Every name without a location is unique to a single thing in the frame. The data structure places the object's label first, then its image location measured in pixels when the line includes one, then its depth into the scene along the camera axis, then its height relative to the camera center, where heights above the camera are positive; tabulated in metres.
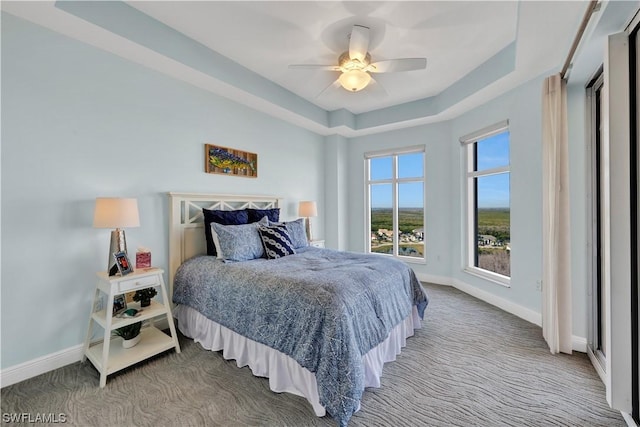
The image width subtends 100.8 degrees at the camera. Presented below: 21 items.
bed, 1.55 -0.71
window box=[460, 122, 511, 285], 3.39 +0.18
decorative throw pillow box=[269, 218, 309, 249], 3.21 -0.21
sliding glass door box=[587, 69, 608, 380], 2.15 -0.05
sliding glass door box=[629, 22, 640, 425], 1.51 -0.01
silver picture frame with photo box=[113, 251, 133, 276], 2.05 -0.36
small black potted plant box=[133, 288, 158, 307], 2.24 -0.67
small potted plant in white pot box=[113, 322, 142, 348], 2.13 -0.95
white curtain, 2.24 -0.02
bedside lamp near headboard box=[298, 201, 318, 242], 4.17 +0.11
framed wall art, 3.13 +0.70
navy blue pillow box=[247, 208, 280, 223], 3.22 +0.03
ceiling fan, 2.28 +1.39
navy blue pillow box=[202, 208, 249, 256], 2.82 -0.03
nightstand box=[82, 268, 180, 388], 1.92 -0.86
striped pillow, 2.72 -0.27
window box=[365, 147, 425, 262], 4.64 +0.24
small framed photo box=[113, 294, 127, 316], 2.14 -0.71
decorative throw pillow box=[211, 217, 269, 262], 2.55 -0.26
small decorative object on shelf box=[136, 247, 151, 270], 2.23 -0.36
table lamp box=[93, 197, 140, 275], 2.01 +0.00
